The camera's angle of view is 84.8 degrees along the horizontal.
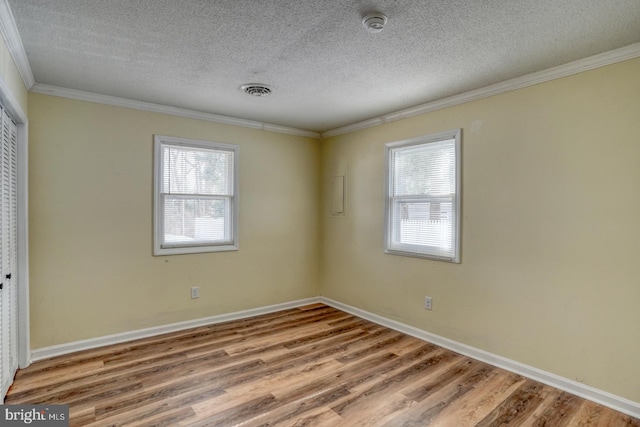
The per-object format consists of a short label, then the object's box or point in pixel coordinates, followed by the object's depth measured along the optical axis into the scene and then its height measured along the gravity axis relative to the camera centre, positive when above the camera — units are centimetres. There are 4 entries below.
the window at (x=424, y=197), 342 +14
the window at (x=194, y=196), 377 +14
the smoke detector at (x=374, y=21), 197 +109
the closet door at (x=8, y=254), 236 -34
